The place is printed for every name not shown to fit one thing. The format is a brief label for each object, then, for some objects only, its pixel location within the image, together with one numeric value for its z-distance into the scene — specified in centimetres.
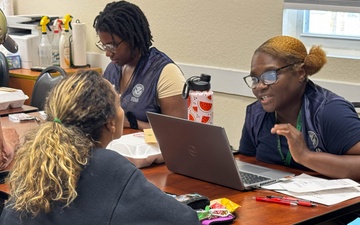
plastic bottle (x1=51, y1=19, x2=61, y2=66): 518
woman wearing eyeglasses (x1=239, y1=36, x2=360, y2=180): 244
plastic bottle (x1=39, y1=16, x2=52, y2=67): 515
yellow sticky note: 273
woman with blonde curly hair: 162
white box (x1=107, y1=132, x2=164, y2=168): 265
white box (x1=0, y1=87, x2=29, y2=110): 384
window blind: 350
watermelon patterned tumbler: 269
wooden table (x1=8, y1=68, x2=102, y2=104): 490
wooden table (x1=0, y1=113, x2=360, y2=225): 206
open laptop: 231
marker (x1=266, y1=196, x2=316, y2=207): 217
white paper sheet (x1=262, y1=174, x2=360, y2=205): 223
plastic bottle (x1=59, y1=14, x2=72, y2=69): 508
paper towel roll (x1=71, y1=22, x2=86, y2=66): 500
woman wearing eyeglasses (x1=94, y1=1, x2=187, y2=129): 341
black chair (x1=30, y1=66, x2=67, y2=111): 418
